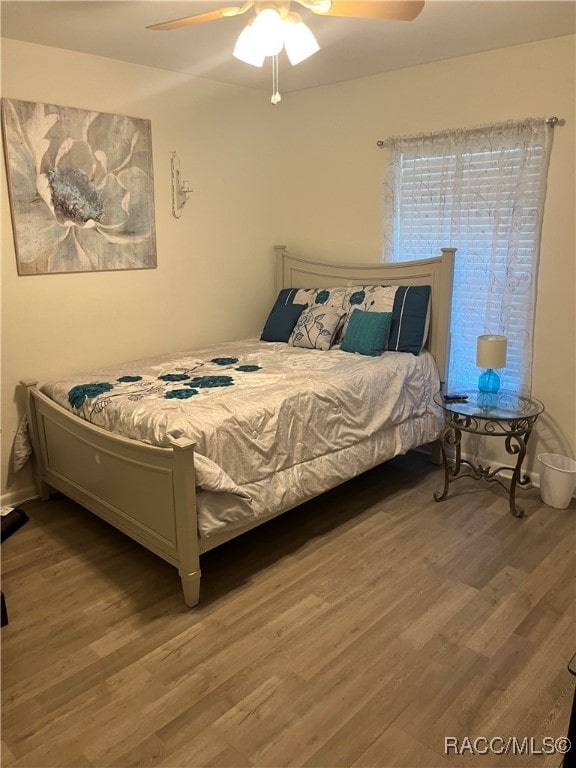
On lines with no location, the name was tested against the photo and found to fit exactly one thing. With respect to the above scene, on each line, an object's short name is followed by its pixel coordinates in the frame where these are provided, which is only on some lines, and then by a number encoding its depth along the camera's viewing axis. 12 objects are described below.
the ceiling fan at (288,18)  1.96
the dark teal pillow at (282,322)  3.94
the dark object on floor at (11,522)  1.47
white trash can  3.13
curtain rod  3.03
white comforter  2.41
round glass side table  3.03
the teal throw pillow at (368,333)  3.49
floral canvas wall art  3.03
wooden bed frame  2.28
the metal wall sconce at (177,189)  3.70
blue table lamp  3.12
